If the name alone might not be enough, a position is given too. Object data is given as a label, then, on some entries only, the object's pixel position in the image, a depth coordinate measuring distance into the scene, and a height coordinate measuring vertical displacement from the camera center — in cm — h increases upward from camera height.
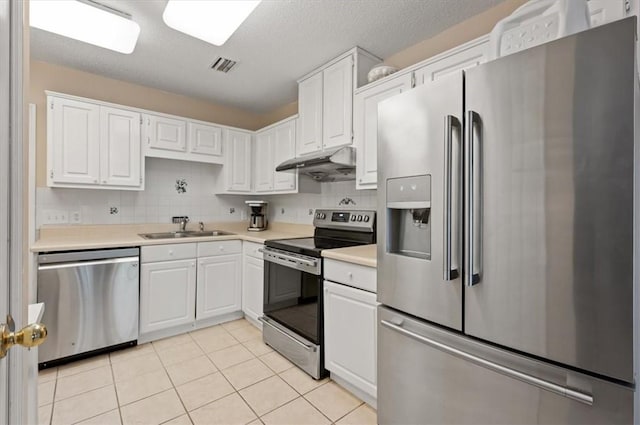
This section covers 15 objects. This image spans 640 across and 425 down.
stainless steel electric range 204 -57
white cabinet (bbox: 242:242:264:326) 274 -68
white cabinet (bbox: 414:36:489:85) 162 +90
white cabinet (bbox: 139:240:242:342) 256 -70
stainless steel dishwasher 211 -69
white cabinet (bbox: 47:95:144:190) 245 +58
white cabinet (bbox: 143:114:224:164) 291 +76
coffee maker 367 -9
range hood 225 +39
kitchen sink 304 -25
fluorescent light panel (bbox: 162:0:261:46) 159 +110
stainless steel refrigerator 82 -8
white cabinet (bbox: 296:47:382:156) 236 +97
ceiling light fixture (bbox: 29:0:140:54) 167 +114
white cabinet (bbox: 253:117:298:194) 303 +62
